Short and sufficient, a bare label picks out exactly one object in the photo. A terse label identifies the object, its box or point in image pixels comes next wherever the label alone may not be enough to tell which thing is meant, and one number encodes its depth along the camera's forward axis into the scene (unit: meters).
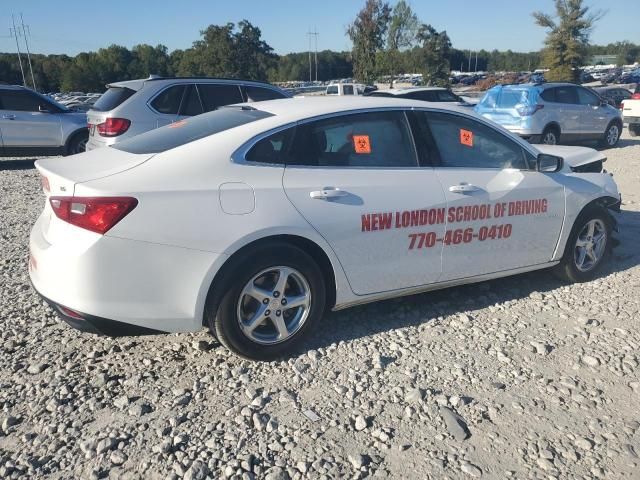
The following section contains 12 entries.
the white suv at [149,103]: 8.71
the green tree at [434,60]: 46.31
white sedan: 2.97
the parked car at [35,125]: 11.57
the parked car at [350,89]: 24.03
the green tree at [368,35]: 47.78
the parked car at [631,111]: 15.91
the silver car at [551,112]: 12.84
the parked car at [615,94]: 29.07
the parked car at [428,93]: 14.21
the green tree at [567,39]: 38.38
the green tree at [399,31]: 48.72
